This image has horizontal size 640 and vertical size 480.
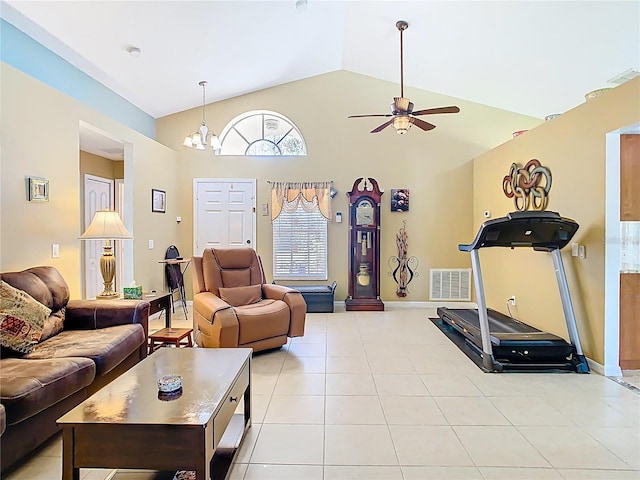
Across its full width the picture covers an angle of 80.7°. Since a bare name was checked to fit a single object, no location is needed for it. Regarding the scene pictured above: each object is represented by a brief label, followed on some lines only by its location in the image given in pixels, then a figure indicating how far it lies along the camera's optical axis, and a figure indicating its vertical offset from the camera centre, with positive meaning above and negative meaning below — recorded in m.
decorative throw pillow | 2.37 -0.53
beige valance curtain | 6.27 +0.72
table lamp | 3.71 +0.04
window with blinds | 6.34 -0.12
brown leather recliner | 3.57 -0.71
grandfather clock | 6.07 -0.12
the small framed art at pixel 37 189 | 3.26 +0.44
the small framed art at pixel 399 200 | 6.26 +0.63
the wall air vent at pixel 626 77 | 3.19 +1.38
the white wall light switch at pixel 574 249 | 3.60 -0.11
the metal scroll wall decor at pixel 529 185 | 4.16 +0.62
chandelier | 5.03 +1.34
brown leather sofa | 1.93 -0.76
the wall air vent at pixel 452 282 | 6.34 -0.75
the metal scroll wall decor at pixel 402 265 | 6.31 -0.46
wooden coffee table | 1.55 -0.79
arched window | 6.40 +1.73
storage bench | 5.91 -0.98
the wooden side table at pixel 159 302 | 3.64 -0.64
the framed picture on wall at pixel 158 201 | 5.54 +0.57
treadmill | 3.33 -0.76
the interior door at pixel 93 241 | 5.84 -0.04
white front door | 6.35 +0.43
